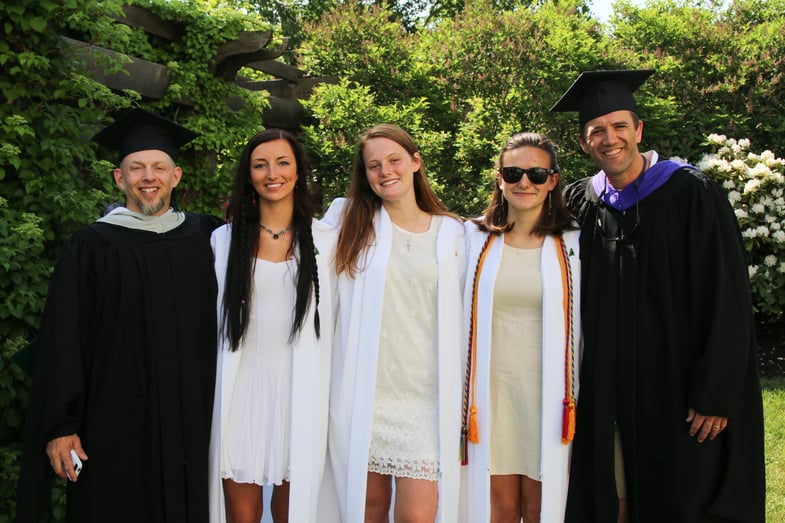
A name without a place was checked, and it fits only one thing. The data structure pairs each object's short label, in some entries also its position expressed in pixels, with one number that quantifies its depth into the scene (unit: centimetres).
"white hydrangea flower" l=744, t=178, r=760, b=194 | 669
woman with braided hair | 299
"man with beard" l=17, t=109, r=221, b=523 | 273
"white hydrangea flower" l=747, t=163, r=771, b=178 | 670
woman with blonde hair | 311
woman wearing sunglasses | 305
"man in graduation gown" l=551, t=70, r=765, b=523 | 293
